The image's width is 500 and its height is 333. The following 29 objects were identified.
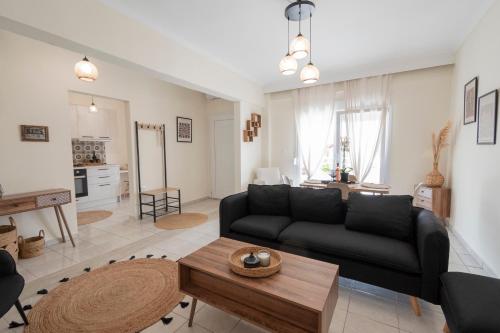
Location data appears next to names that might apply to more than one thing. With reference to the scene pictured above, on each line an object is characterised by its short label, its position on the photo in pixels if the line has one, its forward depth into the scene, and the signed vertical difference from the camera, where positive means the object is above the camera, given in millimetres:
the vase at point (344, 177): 3837 -387
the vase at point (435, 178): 3576 -394
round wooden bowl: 1479 -753
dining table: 3458 -535
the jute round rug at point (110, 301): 1697 -1231
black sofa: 1700 -768
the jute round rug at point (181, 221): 3844 -1173
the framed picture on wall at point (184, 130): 5111 +596
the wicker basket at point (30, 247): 2738 -1084
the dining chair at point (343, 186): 3678 -526
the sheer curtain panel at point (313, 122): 4578 +674
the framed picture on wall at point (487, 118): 2271 +360
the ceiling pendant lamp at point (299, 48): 2075 +970
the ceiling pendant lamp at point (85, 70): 2707 +1030
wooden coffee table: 1313 -845
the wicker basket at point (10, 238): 2424 -869
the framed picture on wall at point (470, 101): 2756 +648
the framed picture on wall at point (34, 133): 2826 +305
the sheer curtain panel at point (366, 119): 4096 +641
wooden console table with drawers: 2490 -524
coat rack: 4215 -821
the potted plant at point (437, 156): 3580 -48
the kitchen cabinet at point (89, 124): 5063 +759
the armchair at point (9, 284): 1403 -852
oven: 4879 -567
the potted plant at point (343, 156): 3844 -51
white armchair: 4855 -438
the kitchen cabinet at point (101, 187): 5052 -706
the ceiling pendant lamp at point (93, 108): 5210 +1104
